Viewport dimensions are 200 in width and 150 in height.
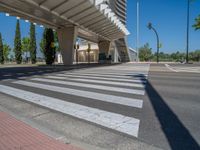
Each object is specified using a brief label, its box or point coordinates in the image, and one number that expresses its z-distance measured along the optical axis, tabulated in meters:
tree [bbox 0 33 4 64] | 35.39
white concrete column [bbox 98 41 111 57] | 35.41
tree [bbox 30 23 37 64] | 32.70
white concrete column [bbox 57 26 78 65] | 19.57
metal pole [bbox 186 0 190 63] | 25.43
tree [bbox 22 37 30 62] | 41.46
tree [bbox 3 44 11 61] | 51.43
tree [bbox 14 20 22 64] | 34.28
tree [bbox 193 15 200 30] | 24.62
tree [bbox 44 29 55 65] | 24.64
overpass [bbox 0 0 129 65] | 14.53
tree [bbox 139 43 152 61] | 54.51
